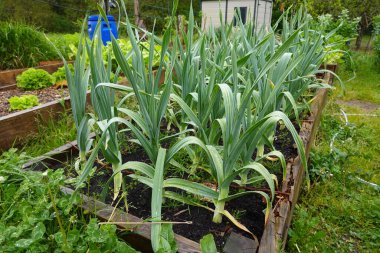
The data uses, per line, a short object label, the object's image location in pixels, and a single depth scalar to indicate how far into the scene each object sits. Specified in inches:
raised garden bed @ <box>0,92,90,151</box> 63.1
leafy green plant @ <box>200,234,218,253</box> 27.6
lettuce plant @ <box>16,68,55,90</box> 100.0
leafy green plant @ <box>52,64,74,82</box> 108.5
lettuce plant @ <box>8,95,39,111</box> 77.9
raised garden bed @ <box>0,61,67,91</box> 105.2
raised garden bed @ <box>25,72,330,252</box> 31.9
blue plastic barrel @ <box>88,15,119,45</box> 138.7
